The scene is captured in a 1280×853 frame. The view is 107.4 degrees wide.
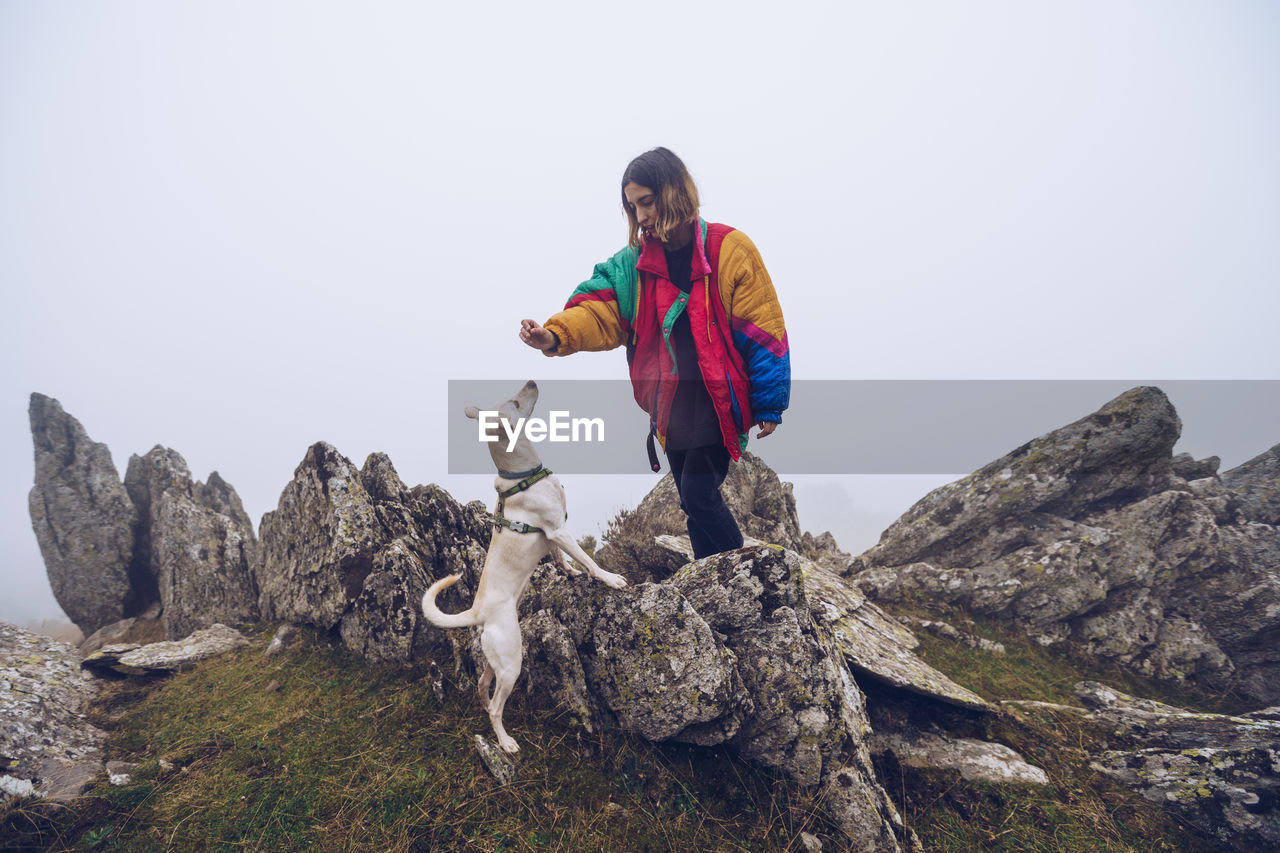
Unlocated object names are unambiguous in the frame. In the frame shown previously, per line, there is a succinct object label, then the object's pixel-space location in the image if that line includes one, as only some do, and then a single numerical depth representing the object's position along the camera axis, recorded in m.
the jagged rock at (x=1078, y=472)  7.81
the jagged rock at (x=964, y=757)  4.20
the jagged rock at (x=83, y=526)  8.17
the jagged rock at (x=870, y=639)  4.59
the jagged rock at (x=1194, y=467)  9.03
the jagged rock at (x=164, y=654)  5.31
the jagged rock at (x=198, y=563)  6.70
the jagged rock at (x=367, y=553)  5.12
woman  3.87
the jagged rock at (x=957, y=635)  6.61
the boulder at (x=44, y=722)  3.69
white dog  3.78
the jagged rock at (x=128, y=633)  7.61
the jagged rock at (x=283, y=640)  5.52
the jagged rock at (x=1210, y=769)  3.78
